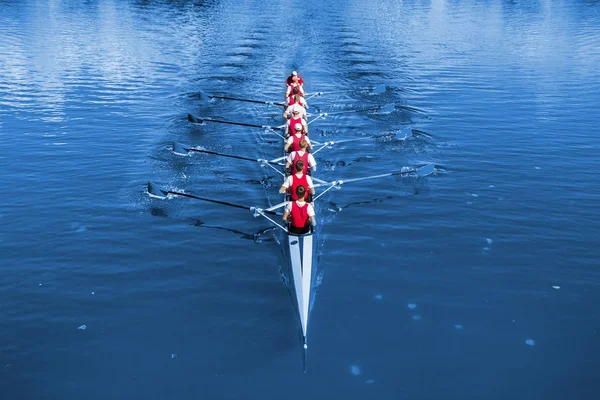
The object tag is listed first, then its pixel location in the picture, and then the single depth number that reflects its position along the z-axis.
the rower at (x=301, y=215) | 17.88
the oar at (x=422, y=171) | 25.47
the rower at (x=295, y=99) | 30.86
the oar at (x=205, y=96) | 36.72
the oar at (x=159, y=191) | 22.65
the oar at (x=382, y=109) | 33.70
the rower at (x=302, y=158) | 22.64
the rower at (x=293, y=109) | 28.75
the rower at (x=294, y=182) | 20.08
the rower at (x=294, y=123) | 26.90
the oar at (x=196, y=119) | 32.17
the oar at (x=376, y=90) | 37.50
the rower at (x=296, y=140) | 24.41
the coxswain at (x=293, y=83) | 32.84
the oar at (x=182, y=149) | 26.93
